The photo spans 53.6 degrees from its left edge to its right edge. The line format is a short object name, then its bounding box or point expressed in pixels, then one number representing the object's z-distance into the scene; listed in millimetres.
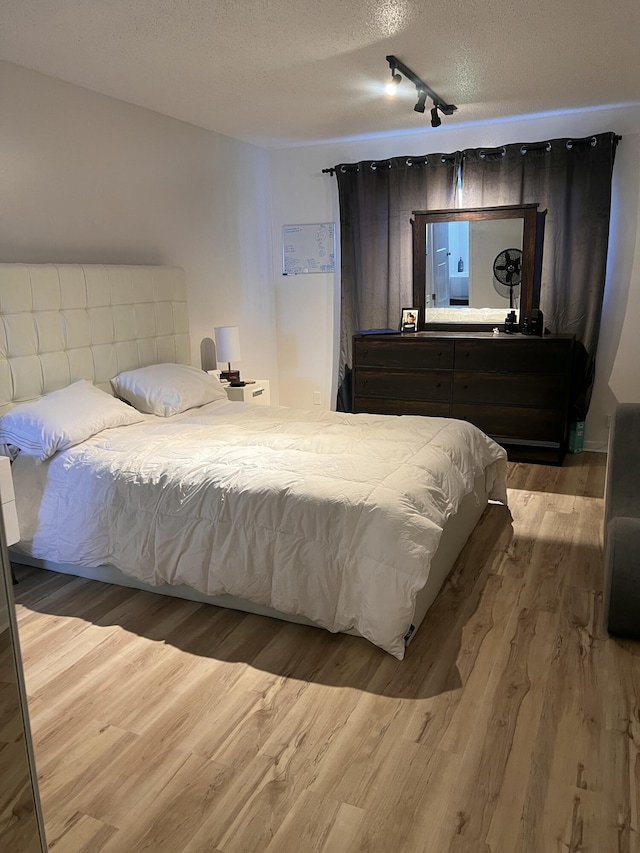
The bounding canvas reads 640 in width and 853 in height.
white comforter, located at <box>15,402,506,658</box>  2344
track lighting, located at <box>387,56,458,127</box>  3301
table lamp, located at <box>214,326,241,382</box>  4641
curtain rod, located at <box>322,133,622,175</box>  4454
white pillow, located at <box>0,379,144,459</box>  2979
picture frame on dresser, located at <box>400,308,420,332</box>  5102
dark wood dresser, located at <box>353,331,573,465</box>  4492
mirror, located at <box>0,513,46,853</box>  1122
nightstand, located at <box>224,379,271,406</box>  4598
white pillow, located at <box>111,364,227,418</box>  3738
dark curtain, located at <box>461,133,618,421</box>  4488
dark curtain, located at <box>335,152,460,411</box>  4992
